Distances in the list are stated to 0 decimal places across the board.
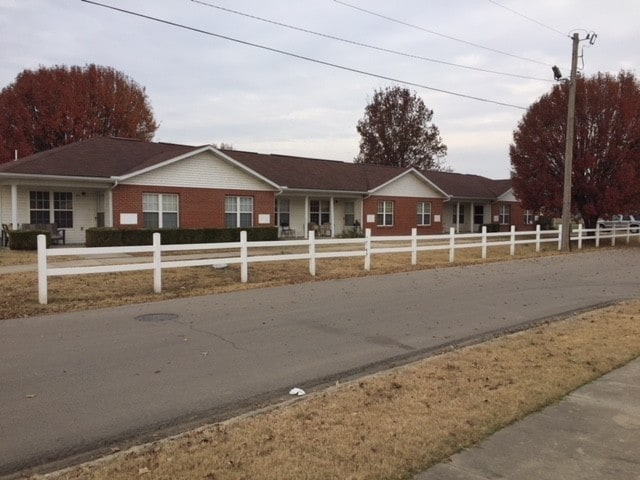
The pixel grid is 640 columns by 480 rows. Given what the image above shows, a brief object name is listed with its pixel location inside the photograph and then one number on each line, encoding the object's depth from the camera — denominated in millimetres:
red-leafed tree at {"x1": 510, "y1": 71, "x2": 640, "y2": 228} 27938
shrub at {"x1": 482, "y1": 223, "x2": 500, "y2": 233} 42228
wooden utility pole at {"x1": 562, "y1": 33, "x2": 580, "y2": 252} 24875
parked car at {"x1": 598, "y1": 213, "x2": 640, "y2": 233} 38478
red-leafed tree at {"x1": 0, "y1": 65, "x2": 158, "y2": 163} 46875
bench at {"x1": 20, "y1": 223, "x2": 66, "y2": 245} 21702
